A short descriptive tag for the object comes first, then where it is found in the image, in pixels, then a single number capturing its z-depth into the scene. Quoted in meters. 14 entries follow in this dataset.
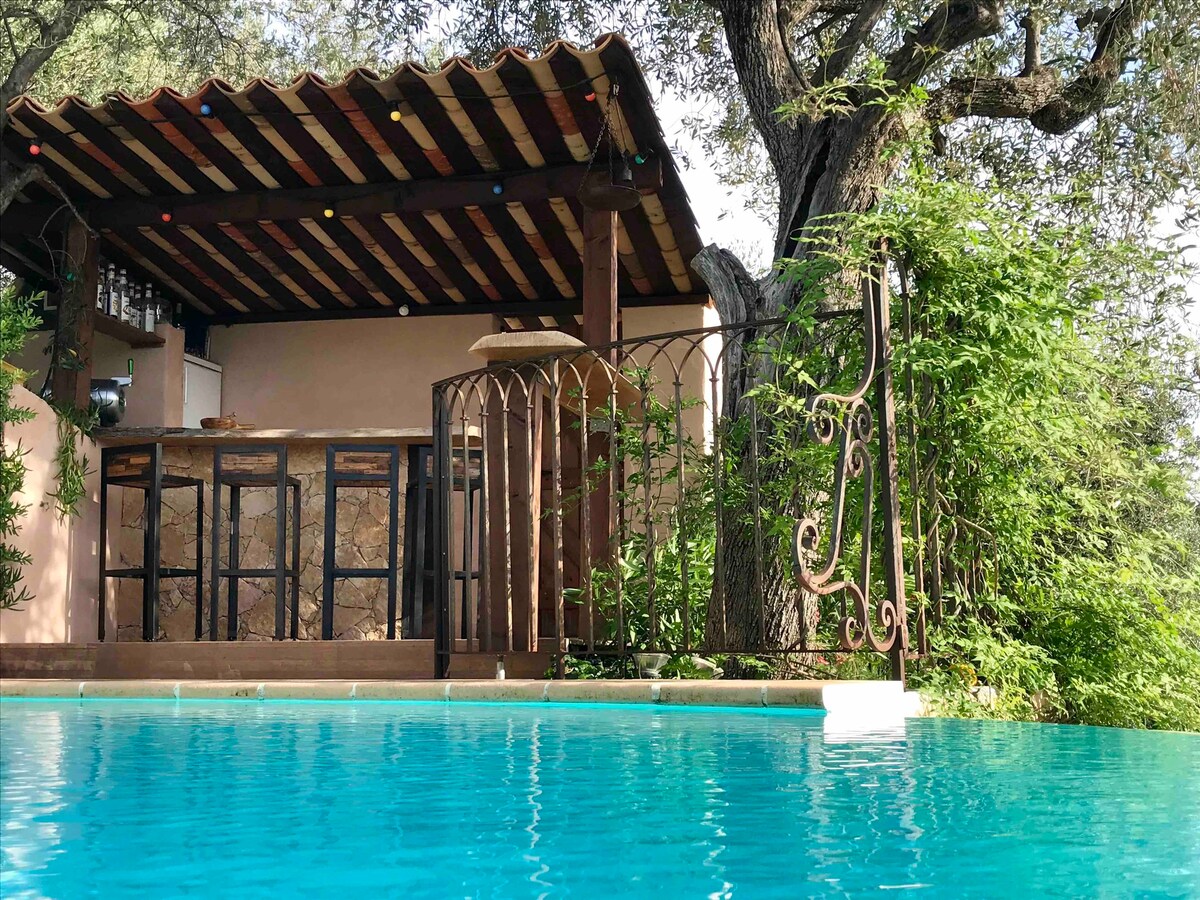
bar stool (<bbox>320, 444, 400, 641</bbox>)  6.80
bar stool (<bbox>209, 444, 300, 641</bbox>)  6.96
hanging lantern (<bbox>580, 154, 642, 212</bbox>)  6.73
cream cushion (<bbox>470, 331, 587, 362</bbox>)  4.83
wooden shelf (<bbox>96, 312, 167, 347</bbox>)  8.86
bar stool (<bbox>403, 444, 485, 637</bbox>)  6.78
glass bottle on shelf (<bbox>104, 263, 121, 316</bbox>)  9.05
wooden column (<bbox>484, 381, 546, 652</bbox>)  4.45
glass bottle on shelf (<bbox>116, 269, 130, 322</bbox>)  9.20
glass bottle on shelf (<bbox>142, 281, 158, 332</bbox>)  9.55
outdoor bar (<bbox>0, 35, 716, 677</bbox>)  6.36
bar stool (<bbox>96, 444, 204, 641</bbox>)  6.99
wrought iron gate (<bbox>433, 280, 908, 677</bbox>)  3.85
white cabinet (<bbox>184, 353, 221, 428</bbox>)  10.12
